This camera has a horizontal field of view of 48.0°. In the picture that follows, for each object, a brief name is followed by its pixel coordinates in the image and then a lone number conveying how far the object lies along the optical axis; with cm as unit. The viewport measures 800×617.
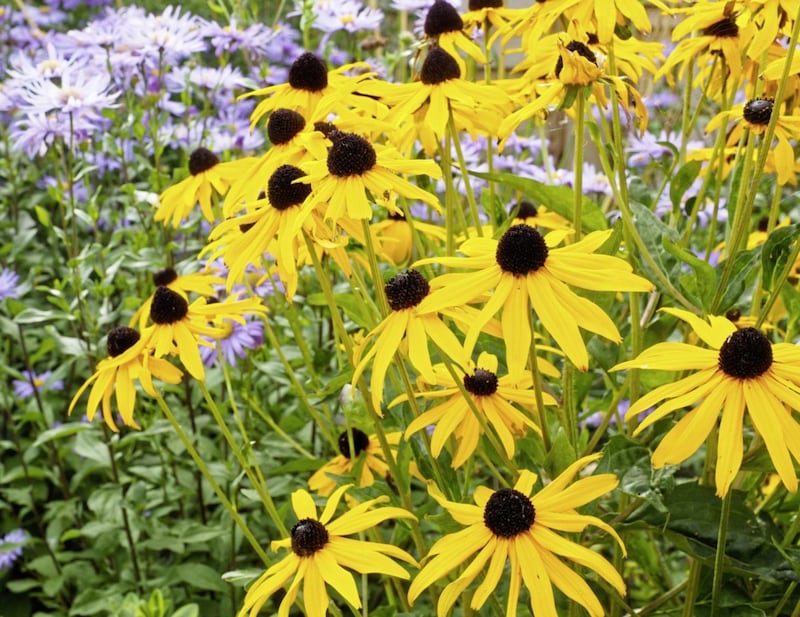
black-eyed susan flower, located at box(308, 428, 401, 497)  119
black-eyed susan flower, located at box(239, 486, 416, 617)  82
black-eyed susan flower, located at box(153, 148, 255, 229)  129
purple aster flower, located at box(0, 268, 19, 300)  181
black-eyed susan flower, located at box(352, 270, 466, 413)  82
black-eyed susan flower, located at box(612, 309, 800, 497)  70
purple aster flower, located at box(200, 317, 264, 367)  151
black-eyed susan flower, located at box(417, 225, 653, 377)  74
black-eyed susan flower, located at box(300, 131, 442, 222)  85
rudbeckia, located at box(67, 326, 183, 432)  100
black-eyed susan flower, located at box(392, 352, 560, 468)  92
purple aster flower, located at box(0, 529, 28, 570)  171
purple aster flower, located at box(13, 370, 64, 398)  184
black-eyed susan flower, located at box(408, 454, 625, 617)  76
